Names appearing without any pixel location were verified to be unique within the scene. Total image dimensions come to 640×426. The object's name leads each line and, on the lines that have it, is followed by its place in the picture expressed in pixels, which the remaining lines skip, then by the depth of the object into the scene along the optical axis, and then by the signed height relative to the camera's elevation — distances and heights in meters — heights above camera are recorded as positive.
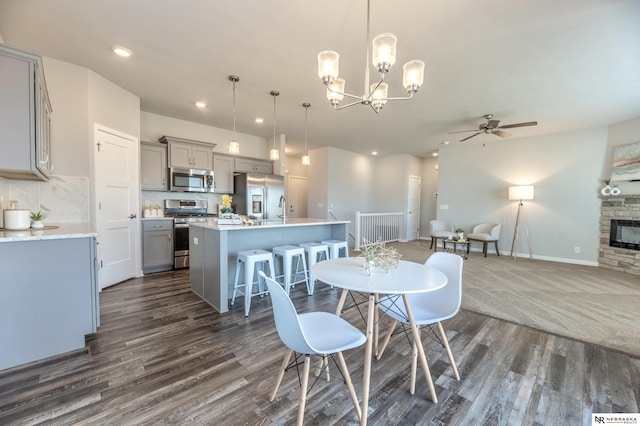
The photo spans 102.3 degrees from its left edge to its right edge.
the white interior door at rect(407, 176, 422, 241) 8.12 -0.10
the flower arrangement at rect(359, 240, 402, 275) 1.71 -0.36
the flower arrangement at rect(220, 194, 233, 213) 3.07 +0.00
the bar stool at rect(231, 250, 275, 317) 2.74 -0.68
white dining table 1.40 -0.45
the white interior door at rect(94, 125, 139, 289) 3.39 -0.03
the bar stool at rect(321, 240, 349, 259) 3.76 -0.62
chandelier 1.78 +1.05
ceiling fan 4.39 +1.40
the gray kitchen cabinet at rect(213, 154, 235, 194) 5.12 +0.60
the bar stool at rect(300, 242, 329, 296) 3.42 -0.63
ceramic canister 2.20 -0.17
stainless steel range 4.45 -0.29
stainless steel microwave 4.57 +0.41
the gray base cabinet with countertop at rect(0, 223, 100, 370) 1.83 -0.71
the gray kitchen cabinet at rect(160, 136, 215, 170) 4.53 +0.90
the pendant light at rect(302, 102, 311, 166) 3.97 +1.57
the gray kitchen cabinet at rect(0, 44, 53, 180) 1.86 +0.66
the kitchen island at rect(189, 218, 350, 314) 2.79 -0.53
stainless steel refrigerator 5.19 +0.18
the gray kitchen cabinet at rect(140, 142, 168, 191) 4.29 +0.60
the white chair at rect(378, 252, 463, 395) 1.74 -0.73
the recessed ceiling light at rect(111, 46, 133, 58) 2.65 +1.58
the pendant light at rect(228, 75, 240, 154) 3.22 +0.81
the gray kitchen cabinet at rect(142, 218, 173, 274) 4.15 -0.72
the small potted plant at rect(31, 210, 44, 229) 2.42 -0.21
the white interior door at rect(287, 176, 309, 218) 8.05 +0.23
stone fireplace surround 4.62 -0.45
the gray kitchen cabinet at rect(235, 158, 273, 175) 5.45 +0.83
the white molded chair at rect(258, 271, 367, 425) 1.25 -0.73
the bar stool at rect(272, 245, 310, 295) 3.15 -0.65
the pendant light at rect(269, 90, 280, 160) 3.63 +1.57
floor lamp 5.57 +0.21
